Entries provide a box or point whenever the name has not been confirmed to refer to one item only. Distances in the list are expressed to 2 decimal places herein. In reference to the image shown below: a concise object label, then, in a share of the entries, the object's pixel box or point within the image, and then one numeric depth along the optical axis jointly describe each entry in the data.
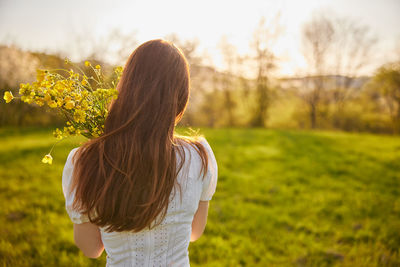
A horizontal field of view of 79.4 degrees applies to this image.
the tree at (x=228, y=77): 18.84
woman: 1.12
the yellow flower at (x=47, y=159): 1.24
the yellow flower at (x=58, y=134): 1.26
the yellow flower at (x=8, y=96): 1.20
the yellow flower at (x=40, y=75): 1.17
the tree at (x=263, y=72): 17.73
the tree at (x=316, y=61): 18.70
